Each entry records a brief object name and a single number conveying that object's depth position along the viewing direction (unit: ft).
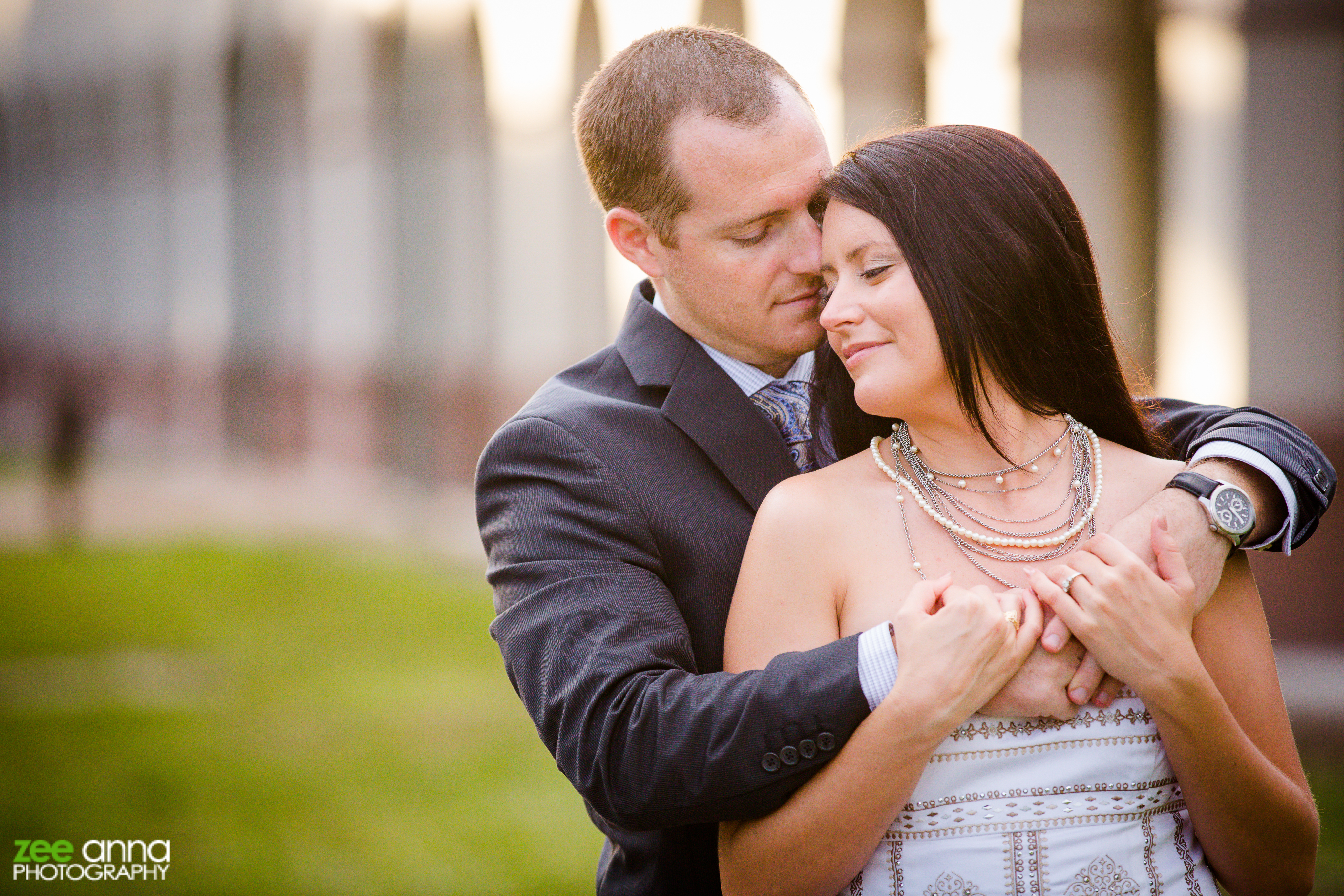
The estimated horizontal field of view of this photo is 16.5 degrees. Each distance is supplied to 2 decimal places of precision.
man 10.27
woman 10.27
